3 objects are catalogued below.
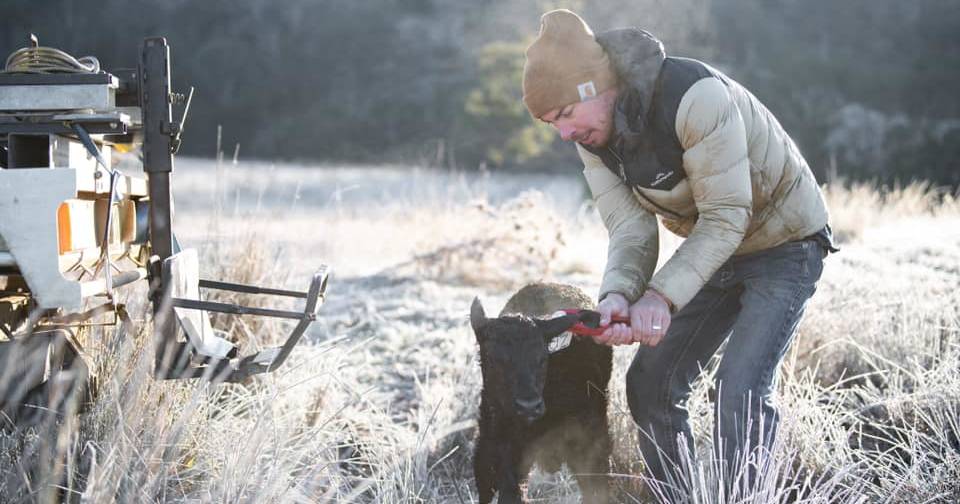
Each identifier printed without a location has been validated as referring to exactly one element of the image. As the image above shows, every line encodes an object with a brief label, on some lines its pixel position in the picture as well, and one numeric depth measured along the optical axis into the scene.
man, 3.02
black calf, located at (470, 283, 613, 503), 3.01
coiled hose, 3.01
